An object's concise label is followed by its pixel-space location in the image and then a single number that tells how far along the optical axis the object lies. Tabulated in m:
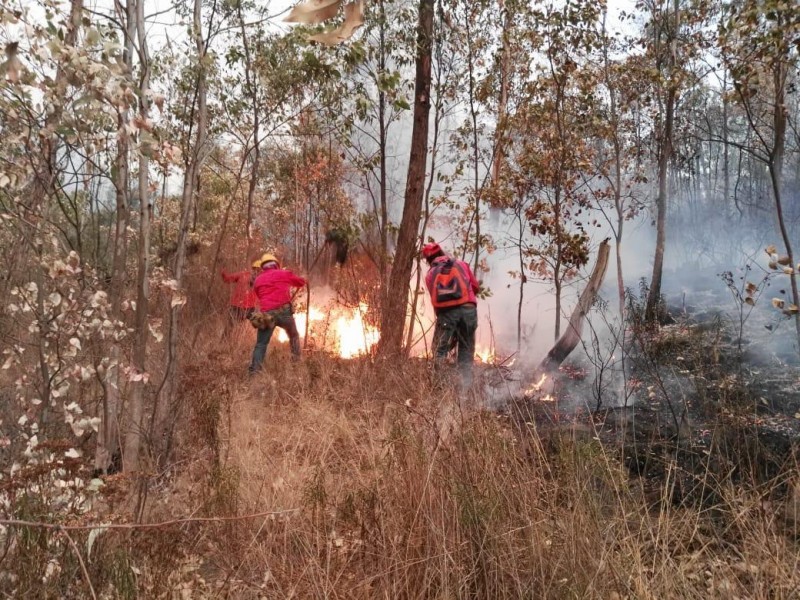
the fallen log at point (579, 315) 8.23
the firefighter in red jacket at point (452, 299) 7.32
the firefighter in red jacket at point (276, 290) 8.45
